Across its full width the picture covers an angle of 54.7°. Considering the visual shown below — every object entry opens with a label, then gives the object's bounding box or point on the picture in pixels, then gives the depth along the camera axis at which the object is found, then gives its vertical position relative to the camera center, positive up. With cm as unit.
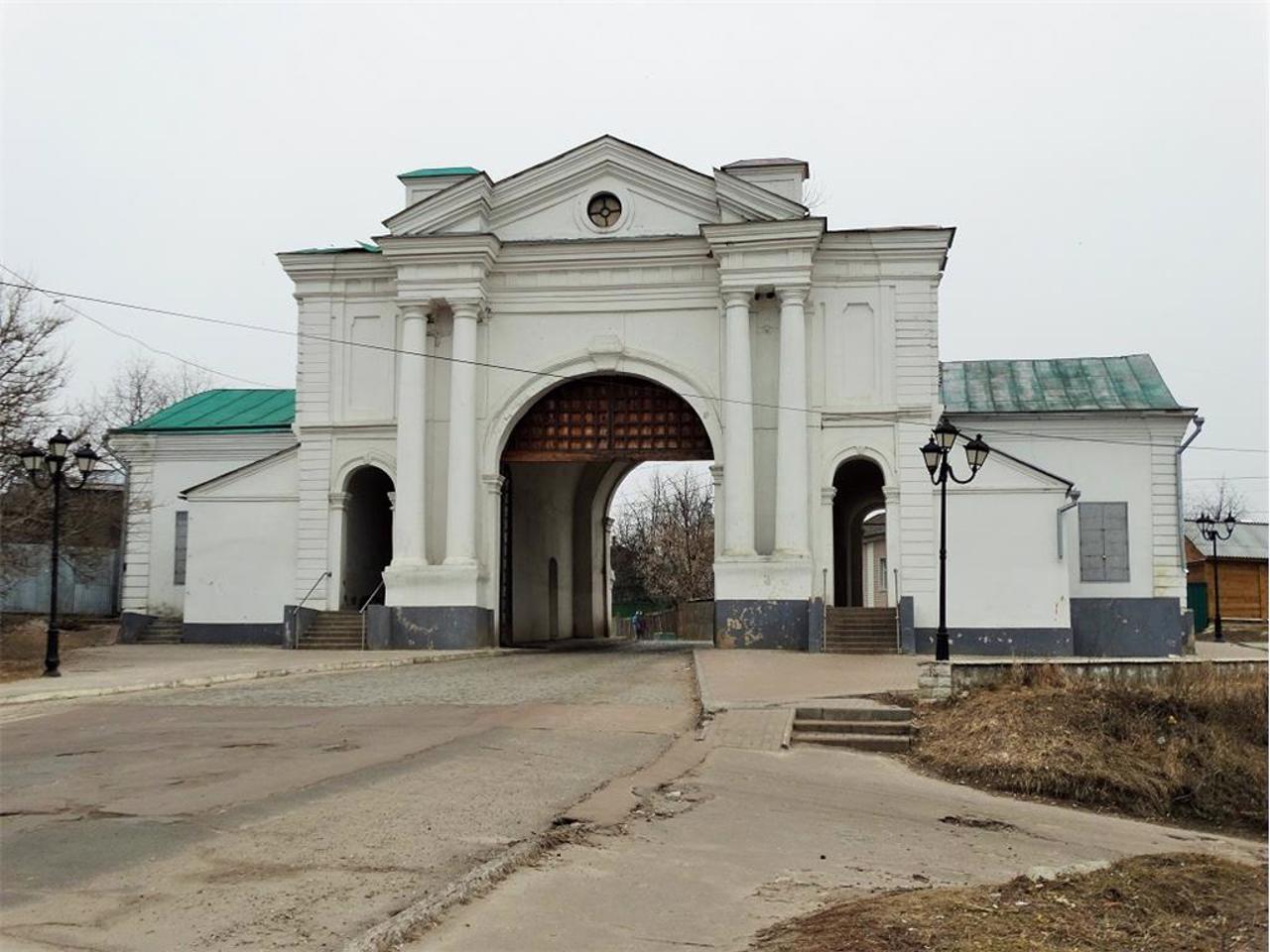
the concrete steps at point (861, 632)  2578 -93
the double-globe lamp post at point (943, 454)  1859 +213
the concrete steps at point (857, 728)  1281 -151
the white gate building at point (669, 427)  2680 +376
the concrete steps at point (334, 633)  2778 -107
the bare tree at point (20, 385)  2330 +385
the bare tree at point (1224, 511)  8471 +589
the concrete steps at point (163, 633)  3061 -120
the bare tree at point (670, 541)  6091 +249
